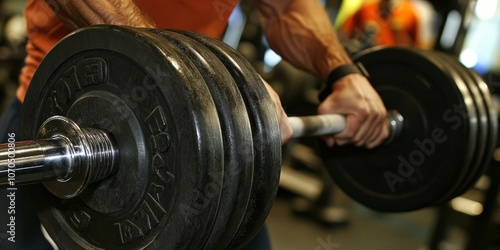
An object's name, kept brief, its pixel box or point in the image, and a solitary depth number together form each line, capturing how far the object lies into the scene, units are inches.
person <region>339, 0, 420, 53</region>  137.2
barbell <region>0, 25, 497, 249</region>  28.1
